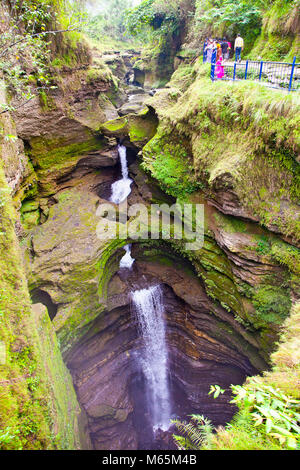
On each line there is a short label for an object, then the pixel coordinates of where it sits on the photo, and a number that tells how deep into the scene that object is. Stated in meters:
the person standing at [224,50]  12.01
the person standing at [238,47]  10.06
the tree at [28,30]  7.83
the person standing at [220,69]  9.88
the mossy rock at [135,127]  12.86
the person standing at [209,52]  11.62
